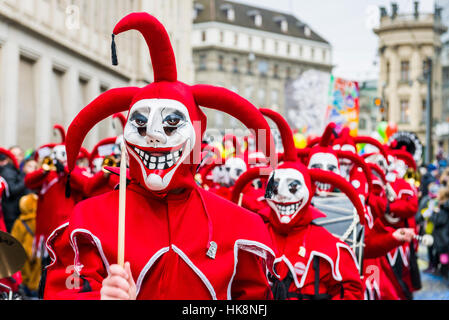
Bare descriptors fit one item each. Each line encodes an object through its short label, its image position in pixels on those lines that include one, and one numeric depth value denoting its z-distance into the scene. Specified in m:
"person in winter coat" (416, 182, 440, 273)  10.41
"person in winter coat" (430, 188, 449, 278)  9.63
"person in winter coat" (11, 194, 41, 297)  7.98
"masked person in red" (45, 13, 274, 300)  2.54
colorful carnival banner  13.61
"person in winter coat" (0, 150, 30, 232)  7.86
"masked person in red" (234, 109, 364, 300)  3.97
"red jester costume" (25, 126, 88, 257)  7.18
